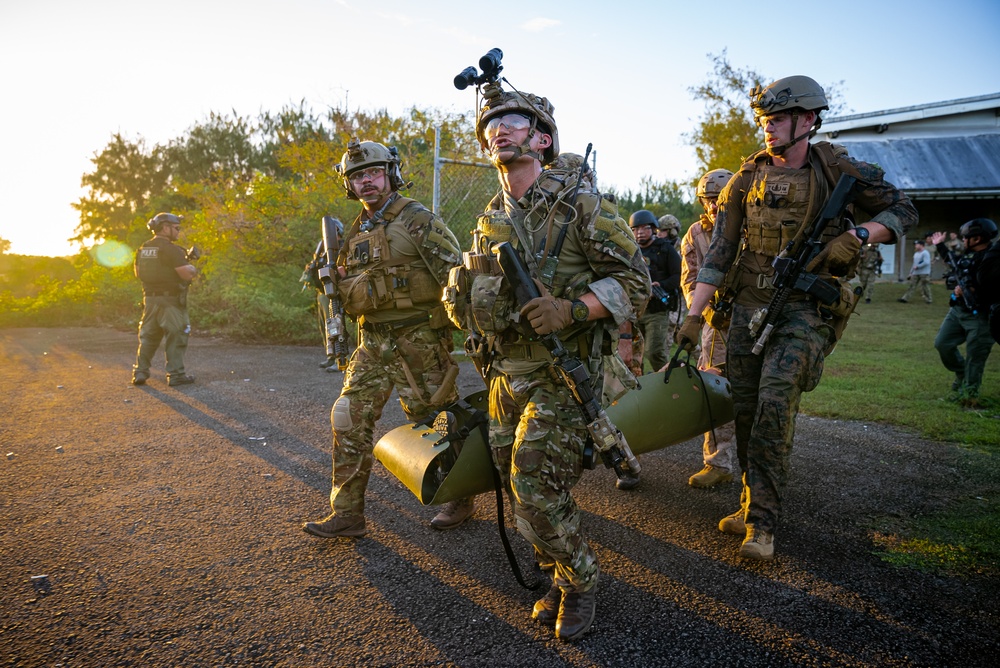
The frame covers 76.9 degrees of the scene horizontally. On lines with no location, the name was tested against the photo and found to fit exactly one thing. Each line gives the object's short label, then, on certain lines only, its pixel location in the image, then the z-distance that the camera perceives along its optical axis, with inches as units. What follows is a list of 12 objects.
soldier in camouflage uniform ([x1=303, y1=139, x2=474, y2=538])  145.6
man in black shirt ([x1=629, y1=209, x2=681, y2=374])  255.0
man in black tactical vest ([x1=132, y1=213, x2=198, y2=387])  331.9
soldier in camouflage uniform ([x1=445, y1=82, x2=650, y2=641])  105.0
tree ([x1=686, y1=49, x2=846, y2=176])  860.0
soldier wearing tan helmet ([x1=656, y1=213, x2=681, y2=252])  273.4
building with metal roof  745.0
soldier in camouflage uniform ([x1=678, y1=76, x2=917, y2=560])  131.5
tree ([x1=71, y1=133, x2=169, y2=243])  1083.0
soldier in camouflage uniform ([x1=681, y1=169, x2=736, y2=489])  180.7
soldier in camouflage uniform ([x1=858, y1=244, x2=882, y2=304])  682.8
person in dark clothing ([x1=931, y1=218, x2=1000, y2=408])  255.1
